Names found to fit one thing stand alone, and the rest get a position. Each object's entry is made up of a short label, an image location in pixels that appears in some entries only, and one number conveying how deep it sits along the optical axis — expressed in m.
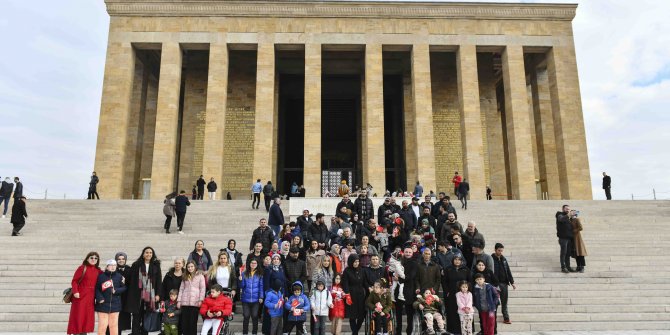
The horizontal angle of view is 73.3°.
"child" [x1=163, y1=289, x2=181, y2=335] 6.43
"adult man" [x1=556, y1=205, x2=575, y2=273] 9.98
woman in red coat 5.99
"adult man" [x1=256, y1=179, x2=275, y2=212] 15.76
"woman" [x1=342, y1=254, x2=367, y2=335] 7.09
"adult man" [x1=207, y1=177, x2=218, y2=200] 20.58
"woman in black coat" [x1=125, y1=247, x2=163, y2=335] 6.36
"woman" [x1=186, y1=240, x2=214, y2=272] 7.41
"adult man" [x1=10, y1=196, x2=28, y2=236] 12.62
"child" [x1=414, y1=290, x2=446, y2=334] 6.79
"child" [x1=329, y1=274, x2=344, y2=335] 6.96
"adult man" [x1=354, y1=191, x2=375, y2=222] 11.91
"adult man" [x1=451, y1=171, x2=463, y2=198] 18.73
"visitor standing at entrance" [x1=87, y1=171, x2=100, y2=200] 20.05
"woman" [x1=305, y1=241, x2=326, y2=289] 7.57
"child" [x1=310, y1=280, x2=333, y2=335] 6.86
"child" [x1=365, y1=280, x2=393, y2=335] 6.81
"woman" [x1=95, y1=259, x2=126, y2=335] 6.12
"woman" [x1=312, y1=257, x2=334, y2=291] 7.20
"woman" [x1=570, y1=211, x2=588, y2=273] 9.90
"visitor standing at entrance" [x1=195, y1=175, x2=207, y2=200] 20.53
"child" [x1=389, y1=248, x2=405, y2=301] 7.32
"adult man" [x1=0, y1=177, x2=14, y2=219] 14.59
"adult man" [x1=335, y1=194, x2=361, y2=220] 11.69
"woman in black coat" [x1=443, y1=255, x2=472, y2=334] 7.25
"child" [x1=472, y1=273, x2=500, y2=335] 7.04
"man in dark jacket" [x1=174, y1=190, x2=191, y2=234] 13.06
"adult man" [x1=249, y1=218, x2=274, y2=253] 9.18
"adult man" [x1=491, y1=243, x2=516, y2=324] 7.84
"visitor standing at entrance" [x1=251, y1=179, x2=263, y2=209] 16.19
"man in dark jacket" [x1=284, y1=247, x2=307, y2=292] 7.52
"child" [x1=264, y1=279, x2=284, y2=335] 6.86
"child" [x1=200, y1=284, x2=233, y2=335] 6.38
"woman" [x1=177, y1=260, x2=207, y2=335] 6.52
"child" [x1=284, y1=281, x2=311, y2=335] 6.80
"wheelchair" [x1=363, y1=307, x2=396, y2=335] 6.84
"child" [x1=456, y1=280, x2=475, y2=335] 6.85
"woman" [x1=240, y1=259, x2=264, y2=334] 7.09
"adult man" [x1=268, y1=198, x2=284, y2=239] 11.59
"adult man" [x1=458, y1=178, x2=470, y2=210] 16.34
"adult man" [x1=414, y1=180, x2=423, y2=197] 18.31
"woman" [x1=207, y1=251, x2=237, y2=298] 7.04
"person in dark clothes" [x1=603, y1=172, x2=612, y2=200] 19.78
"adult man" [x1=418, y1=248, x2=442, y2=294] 7.19
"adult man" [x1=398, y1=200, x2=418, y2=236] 10.60
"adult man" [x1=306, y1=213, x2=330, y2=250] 9.71
